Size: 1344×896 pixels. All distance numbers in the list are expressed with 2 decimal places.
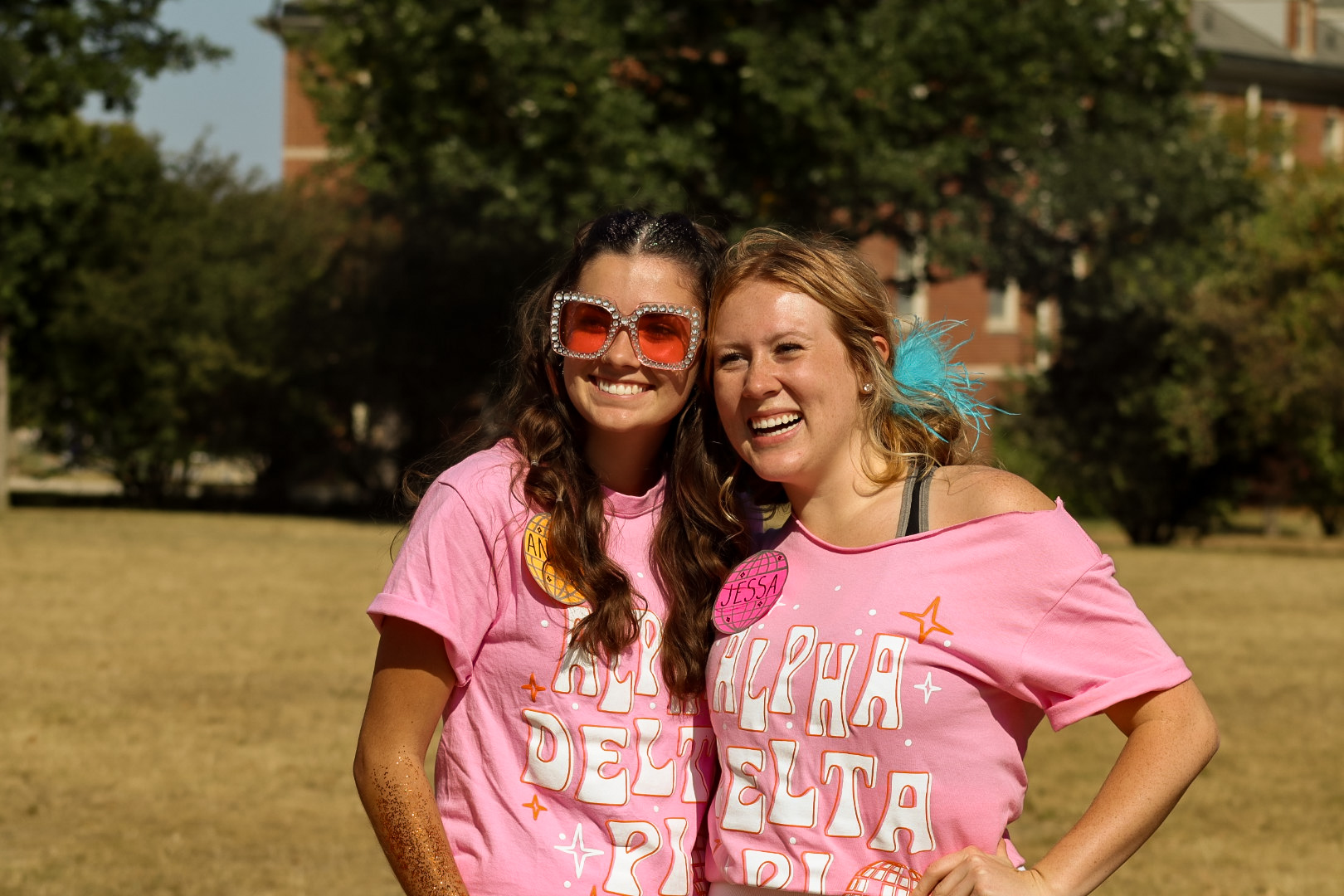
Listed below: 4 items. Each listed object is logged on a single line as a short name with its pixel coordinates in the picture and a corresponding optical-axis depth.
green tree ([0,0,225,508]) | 25.08
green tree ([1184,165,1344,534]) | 23.89
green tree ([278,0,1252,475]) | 19.81
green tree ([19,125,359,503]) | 27.86
